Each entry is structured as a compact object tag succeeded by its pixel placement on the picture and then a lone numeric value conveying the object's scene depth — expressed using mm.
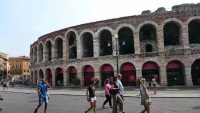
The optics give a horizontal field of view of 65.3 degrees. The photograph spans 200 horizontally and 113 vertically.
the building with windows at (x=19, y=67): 78312
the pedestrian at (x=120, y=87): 7922
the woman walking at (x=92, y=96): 7452
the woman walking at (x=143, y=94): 6762
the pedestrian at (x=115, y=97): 7184
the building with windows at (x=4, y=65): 69875
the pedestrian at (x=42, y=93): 7887
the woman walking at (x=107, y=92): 9314
